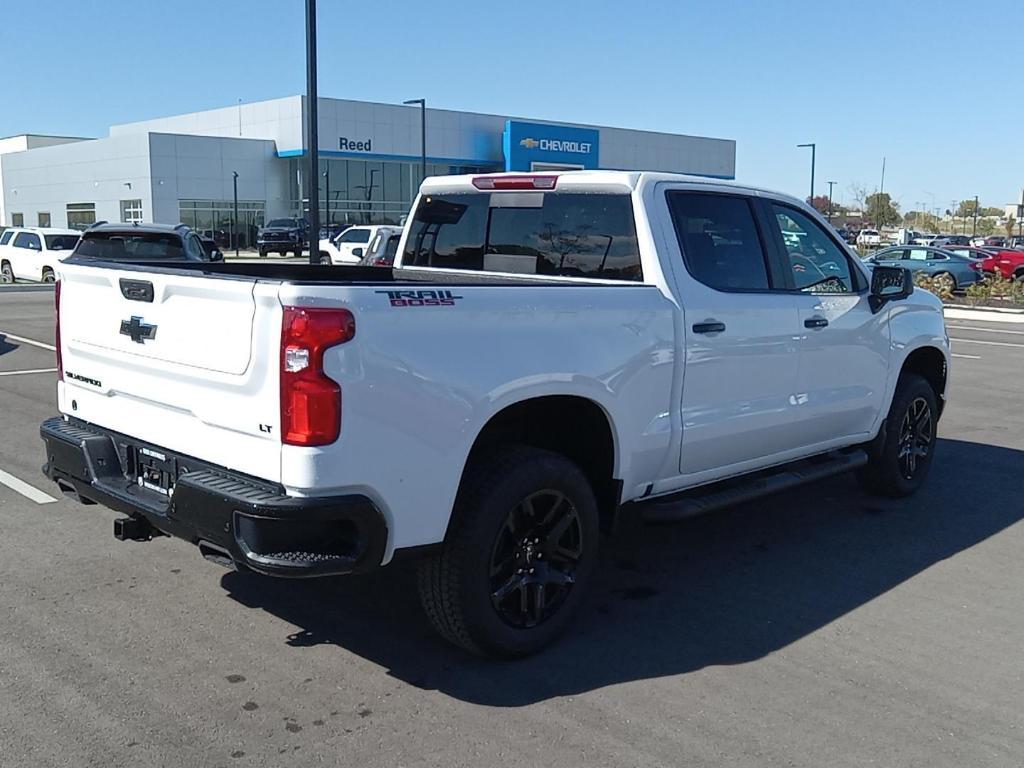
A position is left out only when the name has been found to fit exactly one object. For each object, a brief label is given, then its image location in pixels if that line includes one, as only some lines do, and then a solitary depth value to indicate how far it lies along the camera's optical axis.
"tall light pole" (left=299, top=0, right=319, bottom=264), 13.39
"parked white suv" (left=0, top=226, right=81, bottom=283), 27.44
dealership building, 54.22
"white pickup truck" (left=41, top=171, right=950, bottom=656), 3.63
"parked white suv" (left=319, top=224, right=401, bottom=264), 32.88
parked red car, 33.25
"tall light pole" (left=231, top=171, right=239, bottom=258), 55.34
